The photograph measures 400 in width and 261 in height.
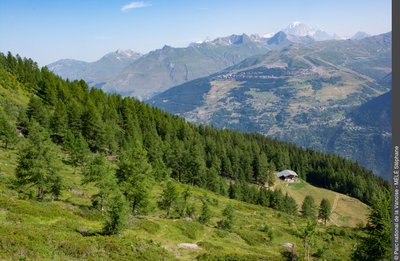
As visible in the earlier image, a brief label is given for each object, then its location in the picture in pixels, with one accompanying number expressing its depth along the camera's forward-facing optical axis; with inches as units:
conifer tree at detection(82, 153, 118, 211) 2041.1
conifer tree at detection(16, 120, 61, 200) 1873.8
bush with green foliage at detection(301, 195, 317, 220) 4736.7
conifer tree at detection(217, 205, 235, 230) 2466.8
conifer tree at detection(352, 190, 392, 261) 1288.1
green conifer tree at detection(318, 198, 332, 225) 4694.9
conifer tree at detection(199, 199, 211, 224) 2450.9
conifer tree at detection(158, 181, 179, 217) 2466.8
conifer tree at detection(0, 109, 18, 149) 3015.0
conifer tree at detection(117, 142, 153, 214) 2116.1
